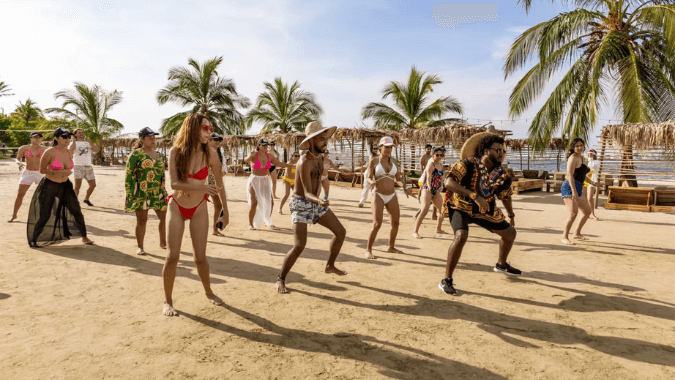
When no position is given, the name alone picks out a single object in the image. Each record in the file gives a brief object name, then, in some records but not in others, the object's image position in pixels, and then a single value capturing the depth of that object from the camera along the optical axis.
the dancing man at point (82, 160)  9.61
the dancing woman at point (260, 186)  7.64
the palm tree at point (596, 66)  14.12
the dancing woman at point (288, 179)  10.30
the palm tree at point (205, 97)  28.28
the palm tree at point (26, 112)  58.78
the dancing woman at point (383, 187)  5.71
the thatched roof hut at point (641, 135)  11.76
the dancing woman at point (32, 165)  7.88
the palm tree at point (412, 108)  25.19
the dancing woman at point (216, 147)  6.77
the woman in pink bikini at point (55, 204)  5.89
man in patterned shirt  4.26
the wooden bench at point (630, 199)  11.45
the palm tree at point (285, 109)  29.30
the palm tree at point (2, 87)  44.59
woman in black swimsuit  6.55
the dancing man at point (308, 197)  4.19
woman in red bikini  3.47
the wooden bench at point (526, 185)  16.12
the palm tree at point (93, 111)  33.62
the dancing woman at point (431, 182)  7.38
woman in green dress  5.57
